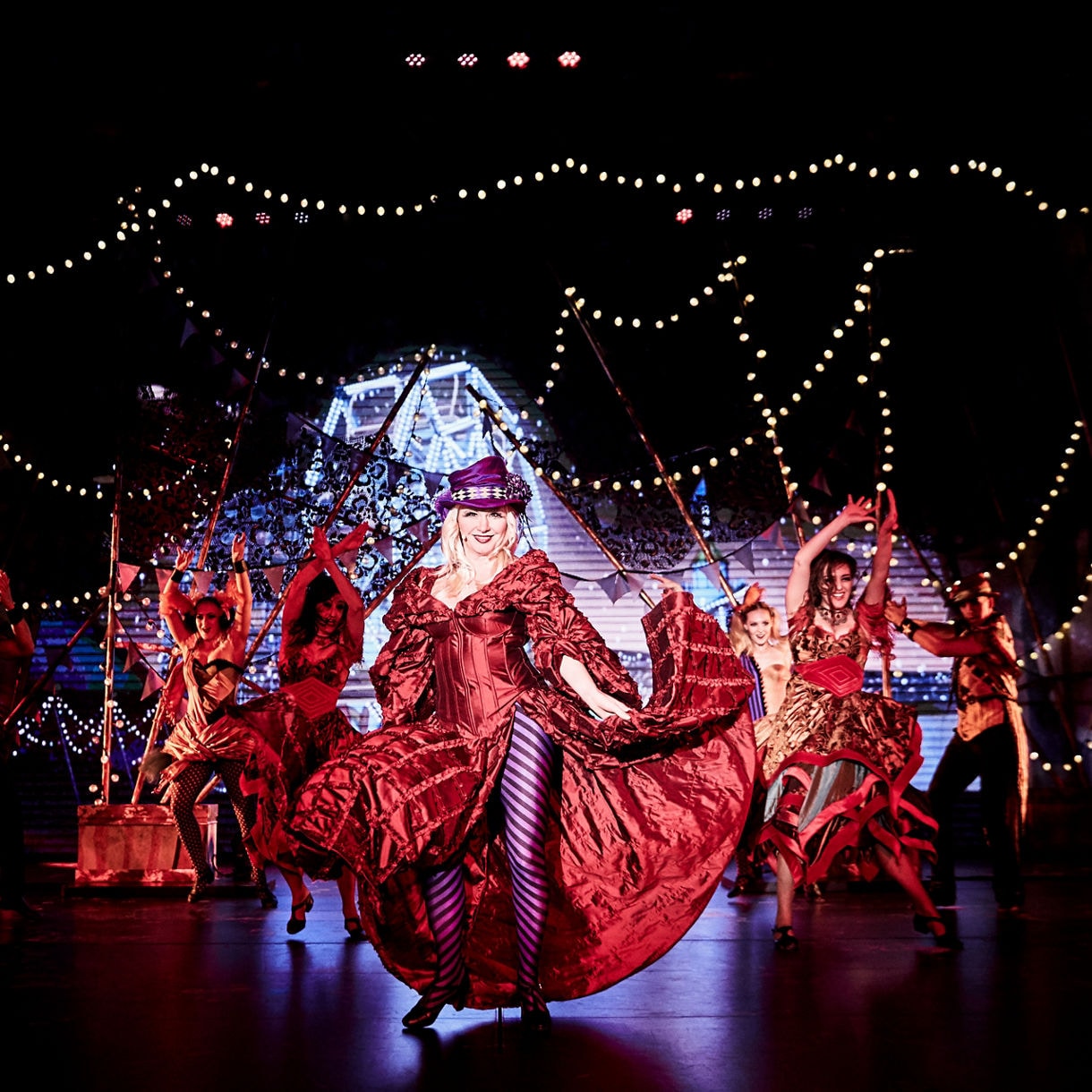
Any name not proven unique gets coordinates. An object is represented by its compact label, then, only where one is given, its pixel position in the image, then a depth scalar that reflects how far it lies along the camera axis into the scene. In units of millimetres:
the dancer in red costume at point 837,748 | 4730
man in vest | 6219
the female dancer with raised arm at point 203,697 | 6898
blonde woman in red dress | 3236
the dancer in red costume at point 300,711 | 5344
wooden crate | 7355
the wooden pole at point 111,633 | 7387
